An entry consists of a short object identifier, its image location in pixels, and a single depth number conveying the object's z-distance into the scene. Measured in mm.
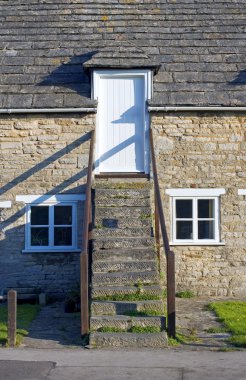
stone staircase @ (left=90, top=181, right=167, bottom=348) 11664
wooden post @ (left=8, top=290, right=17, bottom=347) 11438
